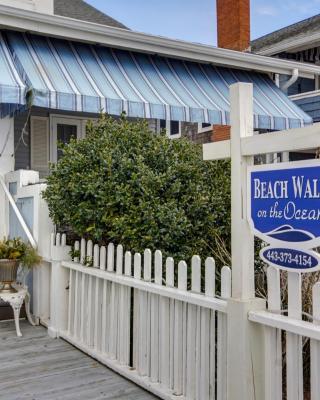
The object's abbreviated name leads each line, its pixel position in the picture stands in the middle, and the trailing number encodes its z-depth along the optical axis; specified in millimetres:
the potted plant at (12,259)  5398
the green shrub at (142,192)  4266
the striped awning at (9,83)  5738
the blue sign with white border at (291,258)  2523
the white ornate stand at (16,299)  5219
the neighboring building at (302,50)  13492
